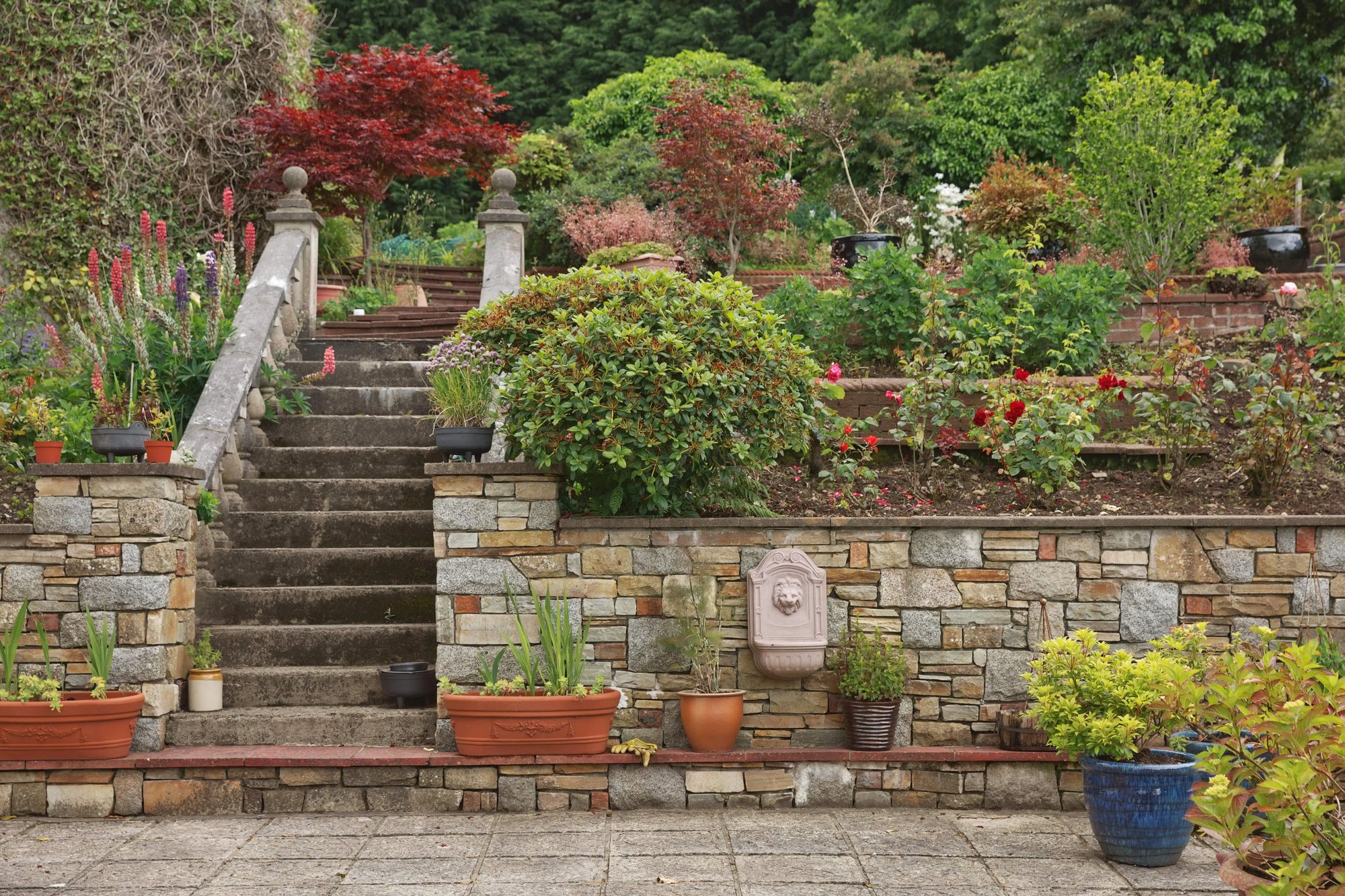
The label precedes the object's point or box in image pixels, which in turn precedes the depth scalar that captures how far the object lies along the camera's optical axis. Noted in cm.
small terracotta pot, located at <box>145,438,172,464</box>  604
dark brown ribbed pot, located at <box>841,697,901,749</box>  581
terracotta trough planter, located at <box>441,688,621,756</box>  568
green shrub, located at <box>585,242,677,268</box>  1031
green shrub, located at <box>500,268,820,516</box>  573
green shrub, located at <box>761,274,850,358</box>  831
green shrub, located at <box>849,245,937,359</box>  817
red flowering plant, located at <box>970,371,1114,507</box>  660
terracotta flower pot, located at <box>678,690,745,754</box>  573
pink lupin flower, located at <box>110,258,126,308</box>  676
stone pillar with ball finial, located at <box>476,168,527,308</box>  912
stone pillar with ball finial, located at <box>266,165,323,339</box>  923
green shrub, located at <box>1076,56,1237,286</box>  977
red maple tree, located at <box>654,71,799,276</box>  1134
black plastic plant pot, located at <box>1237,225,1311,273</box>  1065
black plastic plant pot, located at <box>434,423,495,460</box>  632
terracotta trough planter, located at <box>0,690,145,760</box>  559
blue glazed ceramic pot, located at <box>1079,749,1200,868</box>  480
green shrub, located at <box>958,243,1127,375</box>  797
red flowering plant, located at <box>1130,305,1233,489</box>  697
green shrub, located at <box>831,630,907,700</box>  580
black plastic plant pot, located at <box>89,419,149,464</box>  588
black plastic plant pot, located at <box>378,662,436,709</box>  610
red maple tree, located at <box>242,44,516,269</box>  1115
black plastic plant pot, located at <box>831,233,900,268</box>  1057
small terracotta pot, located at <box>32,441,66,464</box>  603
